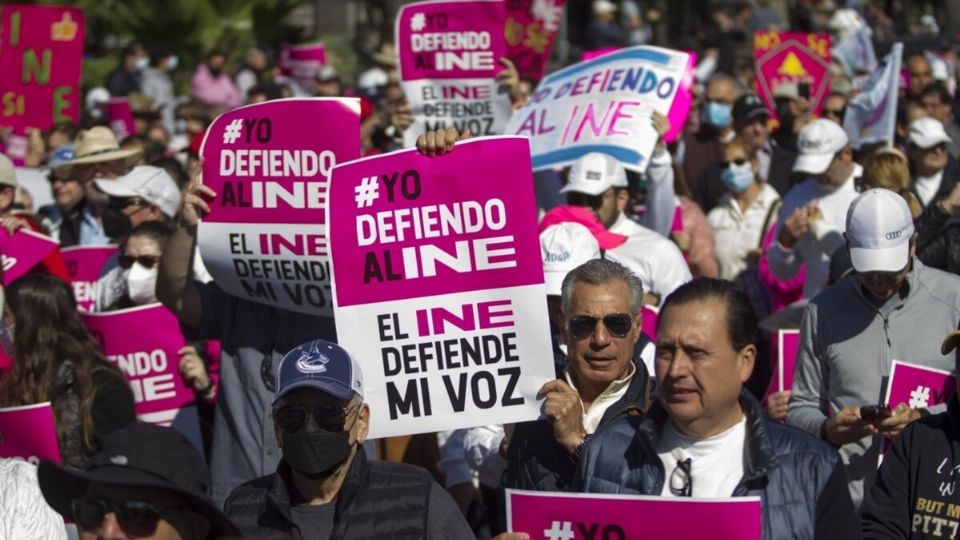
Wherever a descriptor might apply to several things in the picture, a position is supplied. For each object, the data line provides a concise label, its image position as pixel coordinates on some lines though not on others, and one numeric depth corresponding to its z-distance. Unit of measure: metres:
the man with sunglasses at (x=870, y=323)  5.97
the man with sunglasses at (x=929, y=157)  9.85
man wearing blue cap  4.52
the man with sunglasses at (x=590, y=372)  5.18
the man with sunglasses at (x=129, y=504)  3.77
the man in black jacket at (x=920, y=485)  4.72
